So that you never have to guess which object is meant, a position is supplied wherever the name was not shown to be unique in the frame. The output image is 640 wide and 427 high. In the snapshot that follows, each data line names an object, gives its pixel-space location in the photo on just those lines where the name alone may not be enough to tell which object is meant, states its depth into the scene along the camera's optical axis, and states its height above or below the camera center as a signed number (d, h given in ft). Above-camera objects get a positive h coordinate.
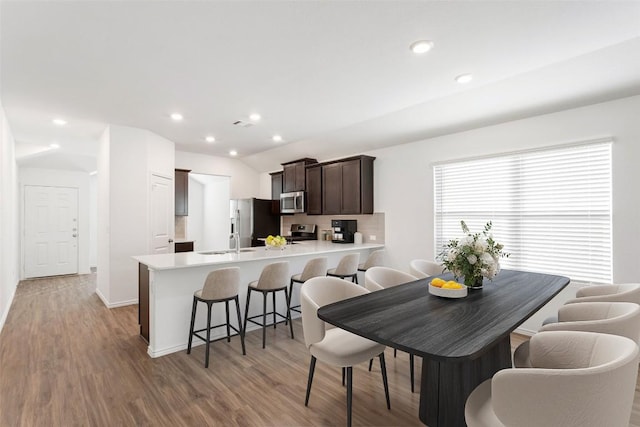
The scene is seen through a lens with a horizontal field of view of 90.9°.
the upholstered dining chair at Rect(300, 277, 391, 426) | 6.57 -2.88
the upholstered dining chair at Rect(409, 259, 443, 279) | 11.43 -1.91
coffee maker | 18.76 -0.88
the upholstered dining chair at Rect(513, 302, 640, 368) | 5.60 -2.04
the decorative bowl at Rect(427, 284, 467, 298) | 7.09 -1.77
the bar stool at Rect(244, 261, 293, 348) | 11.06 -2.30
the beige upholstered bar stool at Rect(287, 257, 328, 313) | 12.25 -2.11
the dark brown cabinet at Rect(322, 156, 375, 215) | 17.60 +1.70
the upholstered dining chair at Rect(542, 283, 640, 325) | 7.22 -1.96
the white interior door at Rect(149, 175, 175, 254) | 16.90 +0.13
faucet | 21.52 -0.50
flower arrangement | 7.51 -1.07
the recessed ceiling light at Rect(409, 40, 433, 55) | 7.88 +4.33
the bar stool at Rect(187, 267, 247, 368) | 9.81 -2.40
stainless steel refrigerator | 22.36 -0.30
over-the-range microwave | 20.74 +0.91
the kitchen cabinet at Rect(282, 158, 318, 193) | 20.94 +2.77
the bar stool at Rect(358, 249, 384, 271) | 15.31 -2.24
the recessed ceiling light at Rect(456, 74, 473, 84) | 9.68 +4.28
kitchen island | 10.33 -2.53
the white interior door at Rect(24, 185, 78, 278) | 22.00 -0.99
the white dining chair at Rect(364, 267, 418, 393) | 9.56 -1.91
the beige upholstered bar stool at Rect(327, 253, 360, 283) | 13.46 -2.23
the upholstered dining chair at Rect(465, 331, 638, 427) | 3.74 -2.21
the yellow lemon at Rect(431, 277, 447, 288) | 7.38 -1.61
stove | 21.50 -1.17
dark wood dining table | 4.75 -1.90
